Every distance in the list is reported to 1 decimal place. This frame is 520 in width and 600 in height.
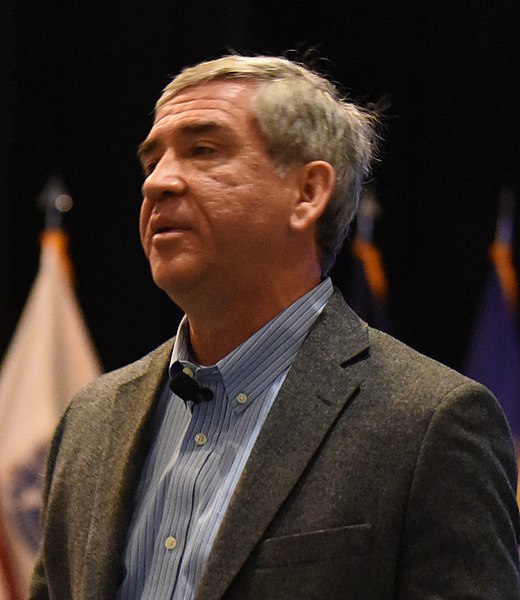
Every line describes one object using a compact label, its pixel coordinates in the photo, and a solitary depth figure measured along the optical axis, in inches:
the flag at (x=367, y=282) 301.4
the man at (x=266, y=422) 118.3
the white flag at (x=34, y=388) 256.7
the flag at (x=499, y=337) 293.3
